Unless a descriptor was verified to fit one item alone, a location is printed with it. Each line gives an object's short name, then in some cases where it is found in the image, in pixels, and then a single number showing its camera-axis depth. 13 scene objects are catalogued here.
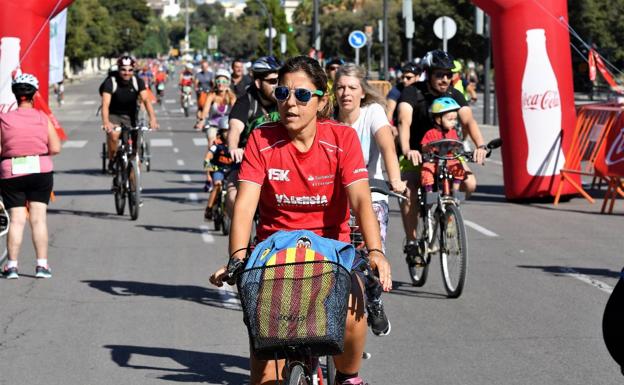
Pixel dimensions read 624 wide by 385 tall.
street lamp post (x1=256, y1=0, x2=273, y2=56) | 65.19
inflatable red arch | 17.55
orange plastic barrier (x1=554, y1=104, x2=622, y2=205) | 17.61
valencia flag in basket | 4.61
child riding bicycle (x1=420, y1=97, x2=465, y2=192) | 10.15
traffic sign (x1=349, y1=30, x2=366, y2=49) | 42.31
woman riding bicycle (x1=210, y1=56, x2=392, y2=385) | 5.20
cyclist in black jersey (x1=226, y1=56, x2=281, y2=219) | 9.77
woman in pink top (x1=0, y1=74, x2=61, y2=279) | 11.09
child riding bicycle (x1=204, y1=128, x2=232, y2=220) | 14.52
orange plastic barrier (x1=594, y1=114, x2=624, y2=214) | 16.58
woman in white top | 8.54
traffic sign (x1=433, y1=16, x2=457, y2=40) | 30.62
